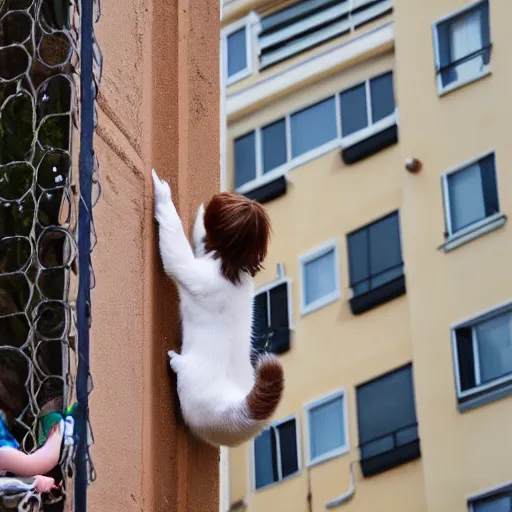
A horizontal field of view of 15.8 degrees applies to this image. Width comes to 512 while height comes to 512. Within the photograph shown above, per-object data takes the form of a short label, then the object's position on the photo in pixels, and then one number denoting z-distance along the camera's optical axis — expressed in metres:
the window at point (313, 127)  24.83
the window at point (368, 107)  24.33
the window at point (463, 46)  23.41
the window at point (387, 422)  22.12
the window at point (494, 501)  20.89
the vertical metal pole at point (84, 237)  6.16
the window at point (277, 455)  23.20
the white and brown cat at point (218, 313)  7.45
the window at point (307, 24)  25.02
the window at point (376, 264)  23.00
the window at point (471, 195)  22.56
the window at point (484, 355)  21.66
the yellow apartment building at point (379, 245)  21.83
